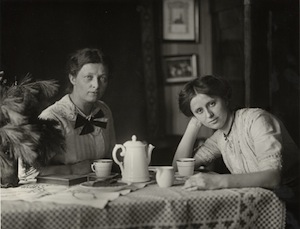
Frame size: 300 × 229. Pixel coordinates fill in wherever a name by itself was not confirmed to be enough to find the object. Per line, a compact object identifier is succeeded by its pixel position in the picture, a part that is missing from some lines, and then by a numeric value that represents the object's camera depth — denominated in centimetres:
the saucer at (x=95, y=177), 215
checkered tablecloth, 164
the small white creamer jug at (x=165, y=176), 196
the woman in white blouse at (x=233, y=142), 194
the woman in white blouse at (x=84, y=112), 255
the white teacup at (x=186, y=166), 227
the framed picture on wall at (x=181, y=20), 308
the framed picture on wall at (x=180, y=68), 313
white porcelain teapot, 210
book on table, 203
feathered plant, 194
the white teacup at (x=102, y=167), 221
